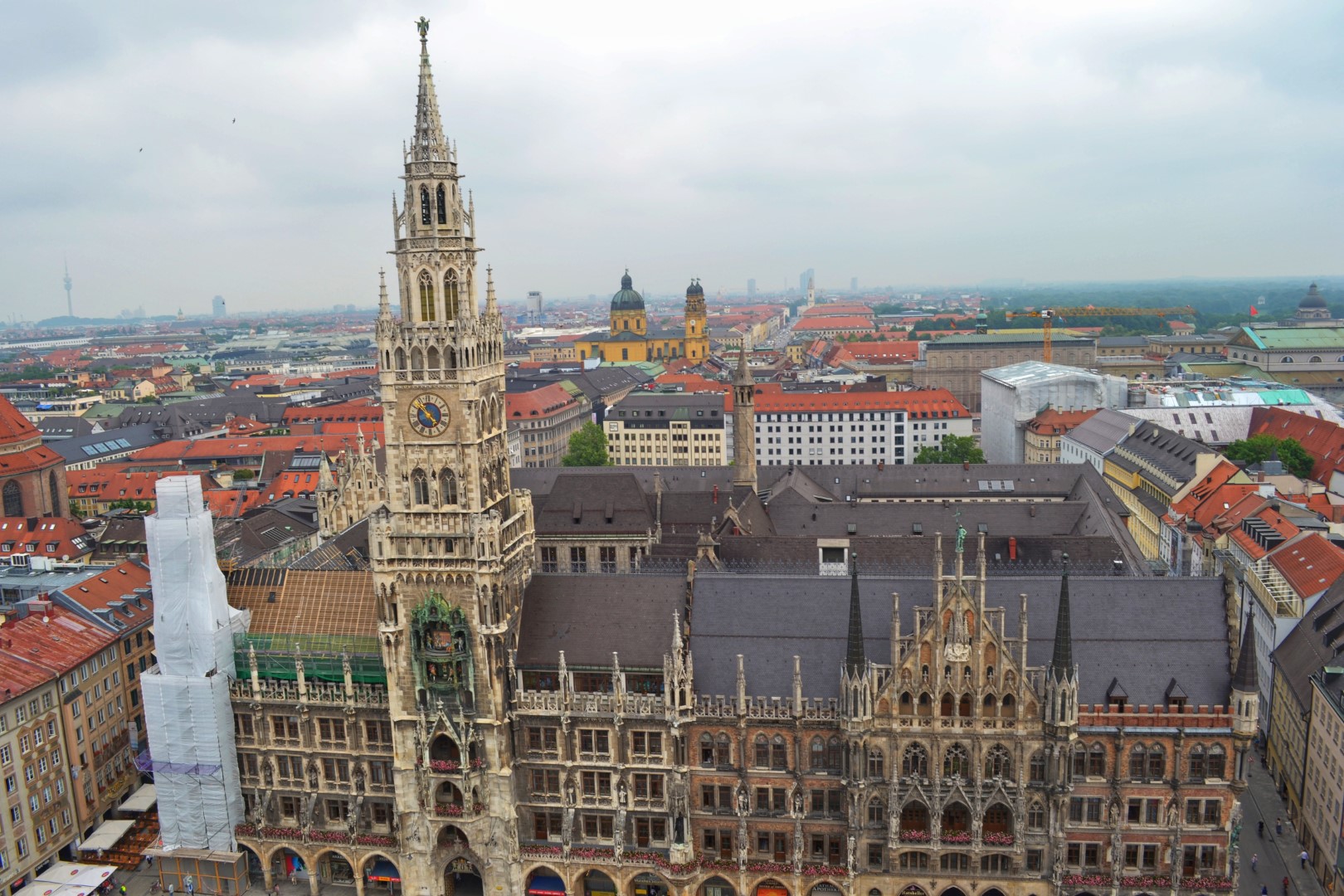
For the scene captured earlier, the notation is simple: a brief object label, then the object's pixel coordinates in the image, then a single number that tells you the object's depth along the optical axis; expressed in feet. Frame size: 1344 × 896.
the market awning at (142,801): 252.21
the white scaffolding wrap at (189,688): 228.43
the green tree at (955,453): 568.82
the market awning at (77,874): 222.93
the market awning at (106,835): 238.48
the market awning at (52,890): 219.82
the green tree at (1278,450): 463.83
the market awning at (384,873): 229.66
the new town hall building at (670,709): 199.31
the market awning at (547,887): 223.10
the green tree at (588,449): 593.01
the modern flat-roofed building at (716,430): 653.30
